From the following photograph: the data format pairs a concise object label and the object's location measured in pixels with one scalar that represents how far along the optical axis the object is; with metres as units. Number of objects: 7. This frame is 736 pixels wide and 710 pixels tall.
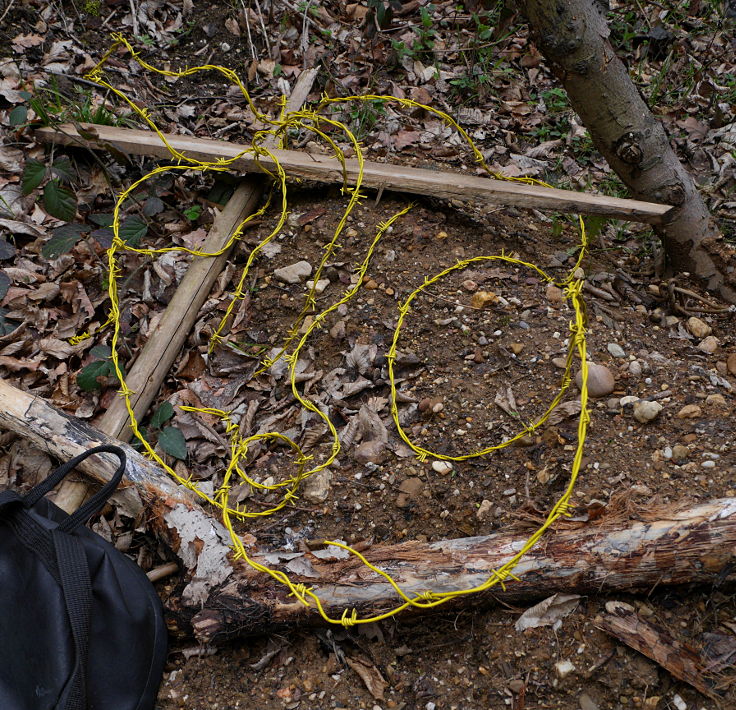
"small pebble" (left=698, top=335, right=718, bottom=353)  2.62
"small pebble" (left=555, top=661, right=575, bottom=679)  1.75
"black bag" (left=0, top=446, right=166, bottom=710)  1.65
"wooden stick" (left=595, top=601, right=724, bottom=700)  1.64
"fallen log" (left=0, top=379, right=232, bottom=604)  1.96
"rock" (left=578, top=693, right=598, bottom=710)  1.70
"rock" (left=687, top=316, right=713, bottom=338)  2.70
